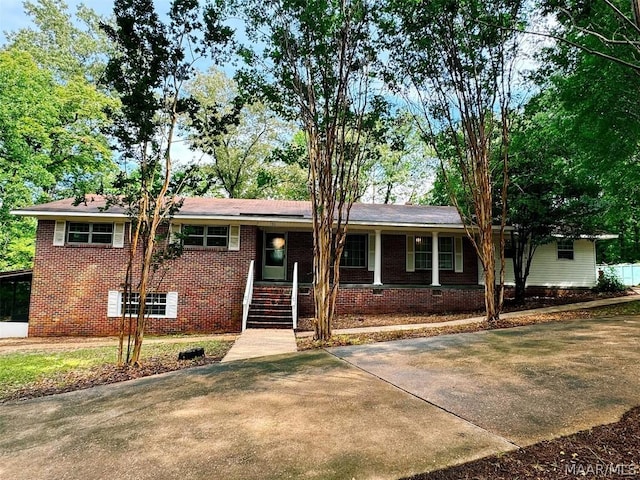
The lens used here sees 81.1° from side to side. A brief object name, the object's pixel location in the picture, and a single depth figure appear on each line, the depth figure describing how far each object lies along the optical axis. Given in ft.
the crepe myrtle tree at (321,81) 25.45
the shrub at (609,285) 50.21
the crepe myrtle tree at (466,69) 28.12
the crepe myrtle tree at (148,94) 20.66
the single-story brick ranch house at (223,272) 39.40
